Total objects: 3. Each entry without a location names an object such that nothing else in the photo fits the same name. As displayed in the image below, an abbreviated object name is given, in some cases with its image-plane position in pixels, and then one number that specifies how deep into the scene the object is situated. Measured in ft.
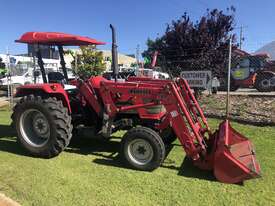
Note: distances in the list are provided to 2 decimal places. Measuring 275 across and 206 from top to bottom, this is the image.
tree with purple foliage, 29.02
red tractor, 10.59
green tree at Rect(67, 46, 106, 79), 64.28
